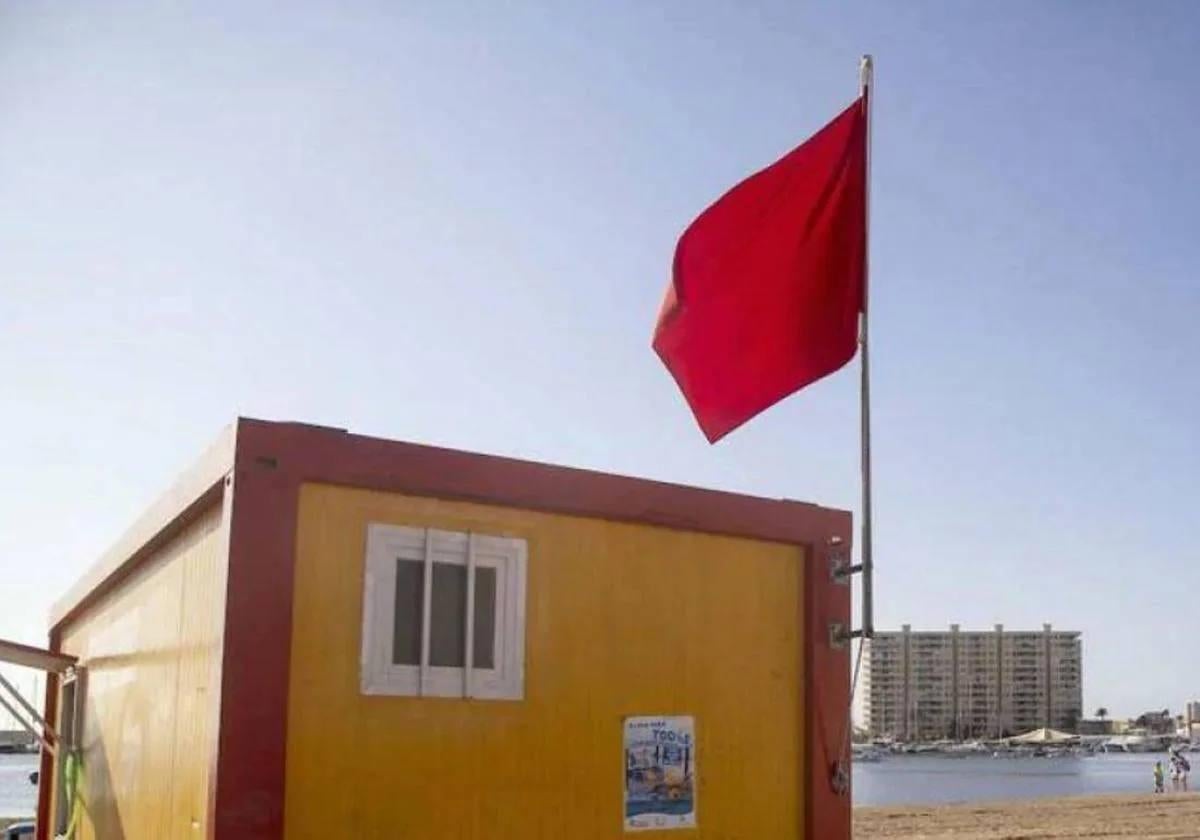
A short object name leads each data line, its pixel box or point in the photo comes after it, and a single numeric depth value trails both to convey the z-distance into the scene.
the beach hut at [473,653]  6.89
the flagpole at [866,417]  7.95
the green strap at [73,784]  12.11
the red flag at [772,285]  8.21
